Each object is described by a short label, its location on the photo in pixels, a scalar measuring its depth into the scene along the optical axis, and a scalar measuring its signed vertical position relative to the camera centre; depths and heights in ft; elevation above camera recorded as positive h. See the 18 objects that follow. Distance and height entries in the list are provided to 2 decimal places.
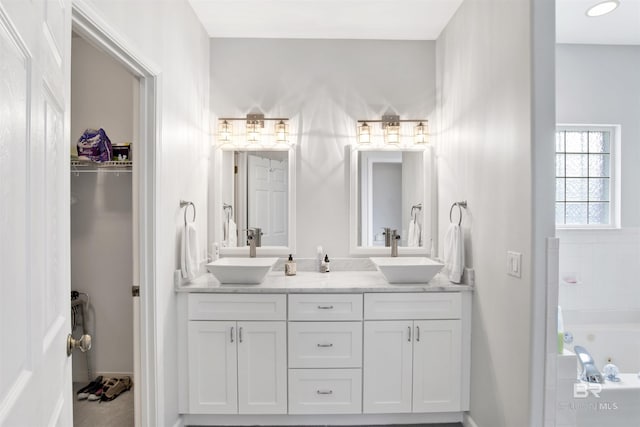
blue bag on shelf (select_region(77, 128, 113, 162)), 9.45 +1.45
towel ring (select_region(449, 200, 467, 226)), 8.51 +0.07
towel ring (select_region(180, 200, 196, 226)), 8.36 +0.08
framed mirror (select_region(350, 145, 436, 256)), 10.44 +0.21
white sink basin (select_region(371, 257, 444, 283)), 8.31 -1.28
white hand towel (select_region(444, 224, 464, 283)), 8.29 -0.88
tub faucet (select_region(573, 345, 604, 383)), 7.57 -3.08
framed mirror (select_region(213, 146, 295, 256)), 10.41 +0.26
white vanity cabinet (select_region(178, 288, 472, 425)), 8.26 -2.93
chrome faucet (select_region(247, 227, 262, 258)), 10.34 -0.70
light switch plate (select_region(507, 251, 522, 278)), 6.12 -0.84
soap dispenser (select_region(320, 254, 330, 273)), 10.07 -1.41
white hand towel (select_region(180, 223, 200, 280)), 8.18 -0.87
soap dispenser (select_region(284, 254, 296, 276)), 9.70 -1.41
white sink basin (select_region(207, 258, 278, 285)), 8.23 -1.29
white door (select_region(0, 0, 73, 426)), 2.19 -0.02
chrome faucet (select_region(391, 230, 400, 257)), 10.33 -0.94
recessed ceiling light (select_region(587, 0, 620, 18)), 7.75 +3.96
